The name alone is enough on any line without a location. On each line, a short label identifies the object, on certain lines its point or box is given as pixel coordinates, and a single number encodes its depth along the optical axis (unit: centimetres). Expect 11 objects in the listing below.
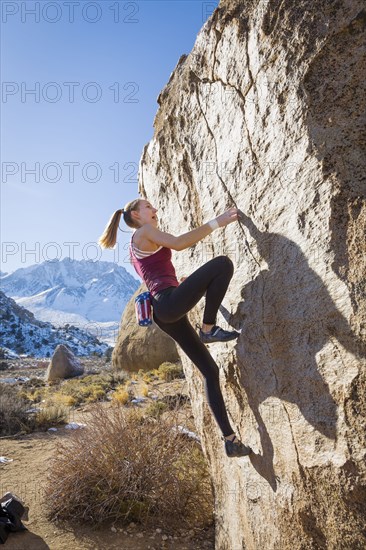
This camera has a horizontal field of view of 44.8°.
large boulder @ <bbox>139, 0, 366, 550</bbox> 266
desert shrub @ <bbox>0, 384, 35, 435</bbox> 829
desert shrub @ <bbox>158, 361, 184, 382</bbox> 1230
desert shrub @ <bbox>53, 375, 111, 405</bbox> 1122
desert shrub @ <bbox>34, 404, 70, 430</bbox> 865
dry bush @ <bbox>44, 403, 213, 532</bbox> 425
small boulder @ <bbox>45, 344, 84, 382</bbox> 1906
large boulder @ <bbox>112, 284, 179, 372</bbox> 1452
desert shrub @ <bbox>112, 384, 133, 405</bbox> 943
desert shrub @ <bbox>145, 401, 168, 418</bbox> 739
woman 320
